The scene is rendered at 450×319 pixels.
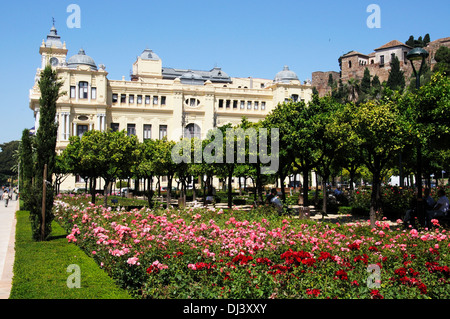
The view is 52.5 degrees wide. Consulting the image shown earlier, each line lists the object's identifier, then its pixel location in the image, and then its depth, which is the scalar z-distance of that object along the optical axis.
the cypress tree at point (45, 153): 14.09
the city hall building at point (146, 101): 57.22
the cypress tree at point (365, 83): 104.39
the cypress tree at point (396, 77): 94.34
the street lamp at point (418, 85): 12.88
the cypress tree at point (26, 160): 19.06
